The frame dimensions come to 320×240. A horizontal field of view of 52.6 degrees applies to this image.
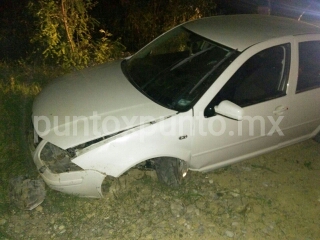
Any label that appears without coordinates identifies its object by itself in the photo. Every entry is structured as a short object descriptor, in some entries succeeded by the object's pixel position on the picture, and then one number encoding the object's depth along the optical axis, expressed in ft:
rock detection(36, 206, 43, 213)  9.65
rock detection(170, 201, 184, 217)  9.85
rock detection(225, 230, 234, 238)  9.31
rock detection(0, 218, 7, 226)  9.21
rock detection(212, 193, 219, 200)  10.53
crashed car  8.71
